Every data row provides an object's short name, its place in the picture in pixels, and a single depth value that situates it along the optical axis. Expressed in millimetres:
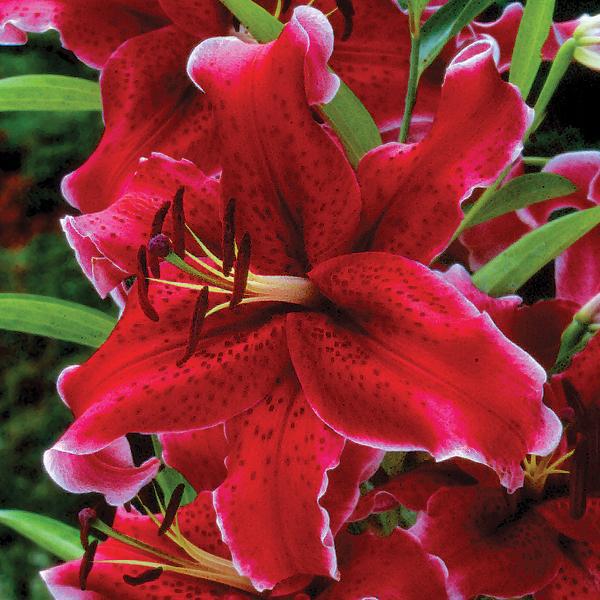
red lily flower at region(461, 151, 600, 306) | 680
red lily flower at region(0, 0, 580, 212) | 652
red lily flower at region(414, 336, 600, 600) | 620
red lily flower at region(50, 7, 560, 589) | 565
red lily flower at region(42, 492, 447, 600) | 628
